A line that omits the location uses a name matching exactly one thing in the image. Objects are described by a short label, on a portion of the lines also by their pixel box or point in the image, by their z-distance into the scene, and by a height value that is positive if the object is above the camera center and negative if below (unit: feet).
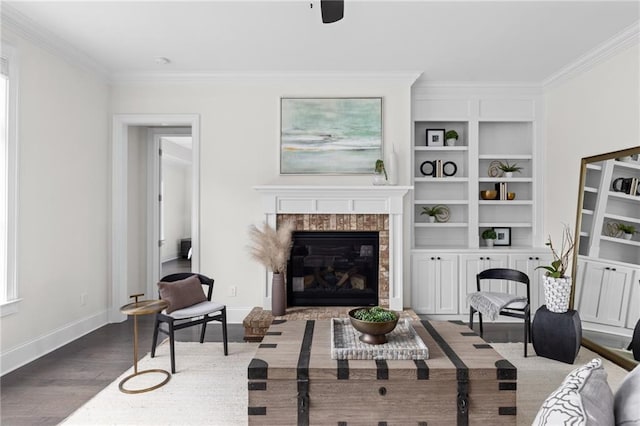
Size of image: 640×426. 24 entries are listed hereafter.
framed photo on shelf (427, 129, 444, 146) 14.73 +2.91
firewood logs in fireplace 13.62 -2.52
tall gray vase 12.35 -2.91
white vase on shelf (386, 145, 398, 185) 13.19 +1.50
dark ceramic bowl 6.86 -2.23
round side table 8.41 -2.36
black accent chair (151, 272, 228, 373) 9.23 -2.76
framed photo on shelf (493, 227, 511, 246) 14.85 -1.08
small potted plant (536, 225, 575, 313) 9.98 -2.09
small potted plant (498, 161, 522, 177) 14.32 +1.67
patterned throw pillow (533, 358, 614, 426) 3.14 -1.69
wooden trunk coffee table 6.21 -3.09
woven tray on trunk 6.62 -2.54
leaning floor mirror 9.83 -1.24
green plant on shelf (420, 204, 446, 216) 14.58 +0.01
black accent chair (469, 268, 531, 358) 10.39 -2.59
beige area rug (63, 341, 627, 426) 7.39 -4.13
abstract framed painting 13.48 +2.69
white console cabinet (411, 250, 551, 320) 13.67 -2.32
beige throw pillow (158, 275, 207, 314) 9.81 -2.31
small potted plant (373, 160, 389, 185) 13.10 +1.27
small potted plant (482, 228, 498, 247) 14.48 -0.98
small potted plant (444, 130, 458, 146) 14.52 +2.87
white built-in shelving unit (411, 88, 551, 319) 13.71 +0.65
